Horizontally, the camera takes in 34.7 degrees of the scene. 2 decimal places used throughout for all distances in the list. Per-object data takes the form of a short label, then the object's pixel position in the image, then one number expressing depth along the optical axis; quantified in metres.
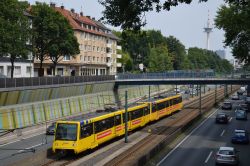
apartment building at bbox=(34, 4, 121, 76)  92.75
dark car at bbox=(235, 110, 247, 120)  63.09
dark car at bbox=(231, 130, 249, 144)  40.94
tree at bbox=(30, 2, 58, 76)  65.50
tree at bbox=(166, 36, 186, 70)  169.00
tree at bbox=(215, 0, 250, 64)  47.40
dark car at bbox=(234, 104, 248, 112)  78.09
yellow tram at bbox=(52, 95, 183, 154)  31.94
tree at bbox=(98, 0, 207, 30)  17.12
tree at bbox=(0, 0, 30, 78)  48.41
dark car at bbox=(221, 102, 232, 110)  78.00
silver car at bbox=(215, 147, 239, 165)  29.87
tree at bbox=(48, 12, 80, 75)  66.06
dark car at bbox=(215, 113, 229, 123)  57.38
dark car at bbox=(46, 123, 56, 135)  46.16
